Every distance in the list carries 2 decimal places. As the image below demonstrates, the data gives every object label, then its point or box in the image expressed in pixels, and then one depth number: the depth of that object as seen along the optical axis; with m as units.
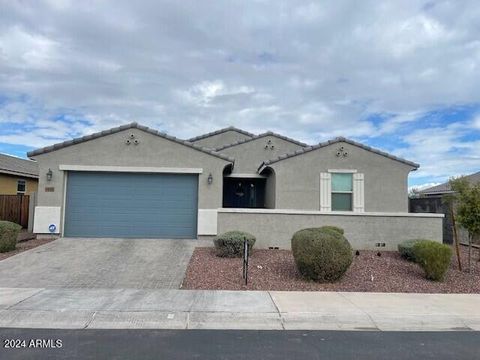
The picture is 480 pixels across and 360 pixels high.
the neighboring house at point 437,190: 24.86
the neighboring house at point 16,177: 22.39
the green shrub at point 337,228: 13.09
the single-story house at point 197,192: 14.02
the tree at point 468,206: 10.88
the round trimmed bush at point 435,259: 9.99
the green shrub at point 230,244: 11.91
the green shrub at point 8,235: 12.39
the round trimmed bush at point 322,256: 9.34
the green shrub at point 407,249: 12.40
